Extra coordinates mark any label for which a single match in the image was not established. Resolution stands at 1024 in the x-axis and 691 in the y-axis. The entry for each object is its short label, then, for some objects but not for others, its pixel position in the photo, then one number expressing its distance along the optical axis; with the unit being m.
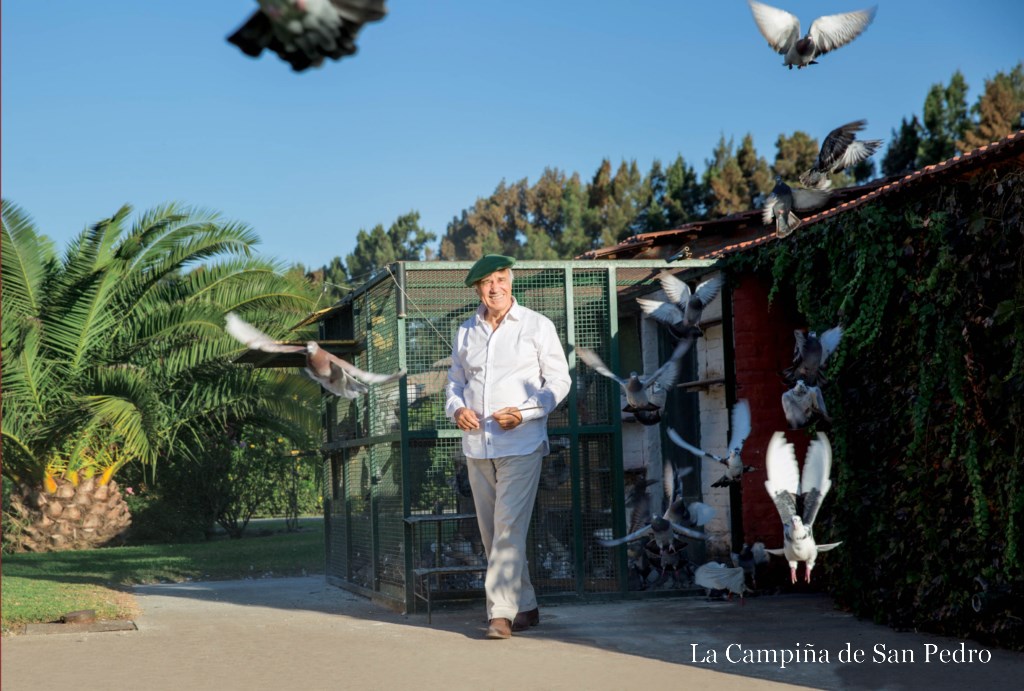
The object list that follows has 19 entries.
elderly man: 7.11
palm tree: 15.68
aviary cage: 8.66
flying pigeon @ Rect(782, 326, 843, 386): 7.37
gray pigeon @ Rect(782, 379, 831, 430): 7.32
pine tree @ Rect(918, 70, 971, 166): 25.55
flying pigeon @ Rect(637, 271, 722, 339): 8.27
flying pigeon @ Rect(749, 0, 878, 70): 6.59
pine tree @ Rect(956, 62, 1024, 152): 26.09
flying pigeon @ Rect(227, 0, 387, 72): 1.98
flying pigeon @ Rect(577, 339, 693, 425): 8.04
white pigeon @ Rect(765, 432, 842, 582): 6.18
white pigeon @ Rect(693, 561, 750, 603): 8.23
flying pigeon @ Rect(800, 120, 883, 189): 8.12
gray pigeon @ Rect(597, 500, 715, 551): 8.11
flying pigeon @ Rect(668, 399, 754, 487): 7.72
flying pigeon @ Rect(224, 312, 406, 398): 7.29
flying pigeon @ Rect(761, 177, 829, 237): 8.25
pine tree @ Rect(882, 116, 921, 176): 26.53
